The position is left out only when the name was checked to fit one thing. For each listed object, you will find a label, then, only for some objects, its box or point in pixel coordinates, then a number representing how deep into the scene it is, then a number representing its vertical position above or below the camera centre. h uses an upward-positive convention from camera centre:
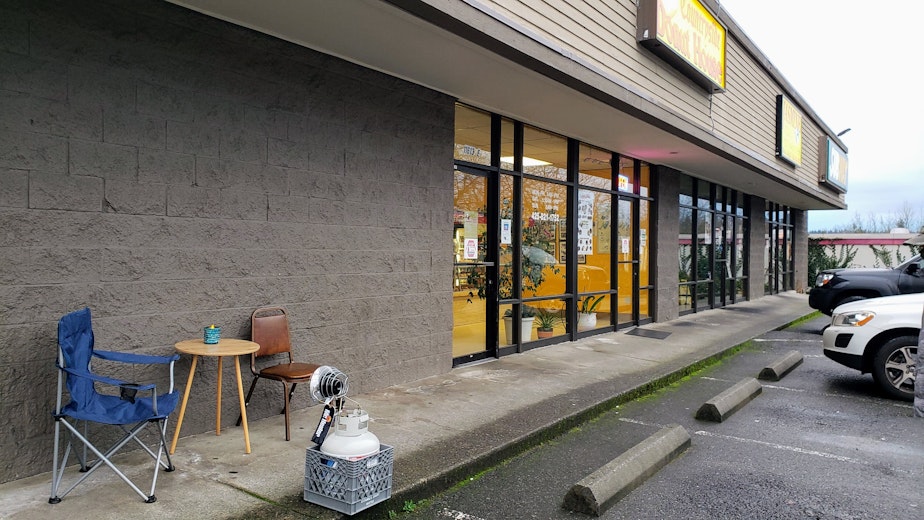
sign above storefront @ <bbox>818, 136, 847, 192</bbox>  17.73 +3.02
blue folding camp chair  3.46 -0.85
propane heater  3.39 -0.91
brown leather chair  4.75 -0.69
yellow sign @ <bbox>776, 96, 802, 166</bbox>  13.77 +3.07
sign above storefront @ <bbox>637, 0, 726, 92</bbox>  7.92 +3.17
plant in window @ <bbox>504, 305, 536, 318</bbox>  8.23 -0.68
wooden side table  4.19 -0.62
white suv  6.58 -0.83
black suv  11.31 -0.38
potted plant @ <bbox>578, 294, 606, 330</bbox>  9.97 -0.82
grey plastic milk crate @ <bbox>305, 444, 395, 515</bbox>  3.35 -1.21
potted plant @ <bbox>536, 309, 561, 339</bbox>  8.90 -0.88
